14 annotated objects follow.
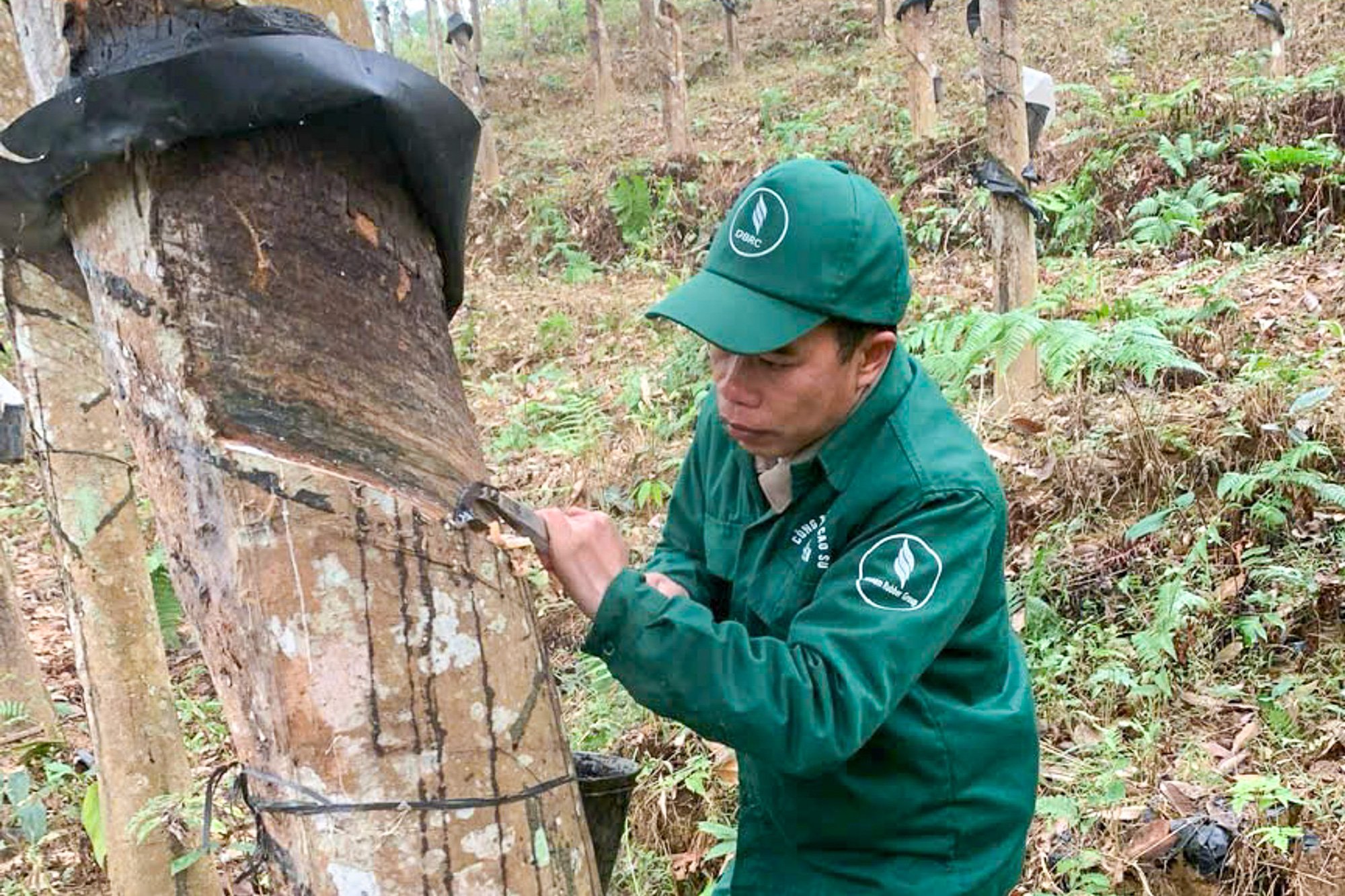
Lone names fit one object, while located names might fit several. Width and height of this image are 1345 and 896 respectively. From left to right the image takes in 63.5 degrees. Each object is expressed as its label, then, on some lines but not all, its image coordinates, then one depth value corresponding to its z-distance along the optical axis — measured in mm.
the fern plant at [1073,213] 8320
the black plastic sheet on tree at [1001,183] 4645
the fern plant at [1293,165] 7395
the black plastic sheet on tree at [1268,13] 9453
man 1495
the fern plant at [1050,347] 4559
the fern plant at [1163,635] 3488
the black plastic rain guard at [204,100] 1315
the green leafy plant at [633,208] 13094
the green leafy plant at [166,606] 5824
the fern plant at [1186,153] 8336
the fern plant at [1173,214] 7660
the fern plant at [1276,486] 3953
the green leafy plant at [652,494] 5699
